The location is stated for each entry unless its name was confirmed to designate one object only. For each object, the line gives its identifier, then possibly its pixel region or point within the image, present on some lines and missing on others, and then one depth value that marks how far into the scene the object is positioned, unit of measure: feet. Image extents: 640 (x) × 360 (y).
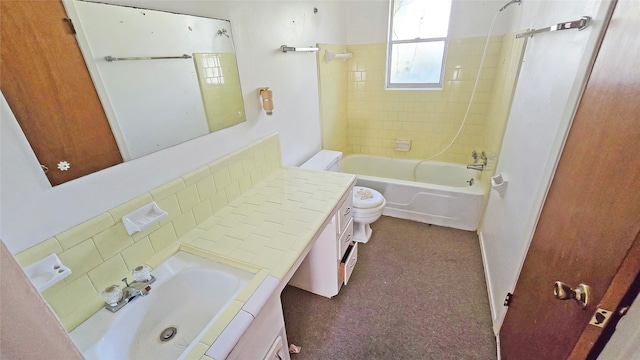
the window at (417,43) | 8.62
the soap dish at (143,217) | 3.08
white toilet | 7.19
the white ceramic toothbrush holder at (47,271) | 2.37
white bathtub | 7.79
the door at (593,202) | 1.99
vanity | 2.60
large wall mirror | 2.31
